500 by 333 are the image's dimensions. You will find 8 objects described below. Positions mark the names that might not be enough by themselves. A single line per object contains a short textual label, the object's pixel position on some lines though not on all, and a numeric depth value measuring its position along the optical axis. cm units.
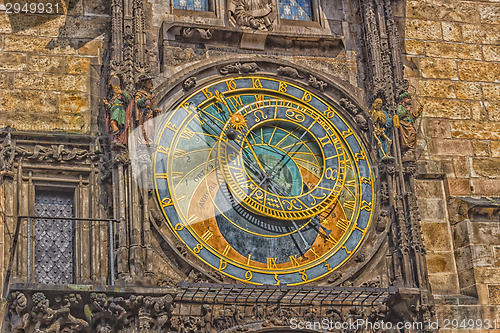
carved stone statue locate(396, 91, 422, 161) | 1489
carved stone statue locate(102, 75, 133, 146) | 1388
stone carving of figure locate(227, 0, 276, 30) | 1527
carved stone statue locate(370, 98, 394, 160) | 1484
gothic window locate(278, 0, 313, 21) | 1573
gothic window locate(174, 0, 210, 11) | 1532
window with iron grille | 1356
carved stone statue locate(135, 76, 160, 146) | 1399
